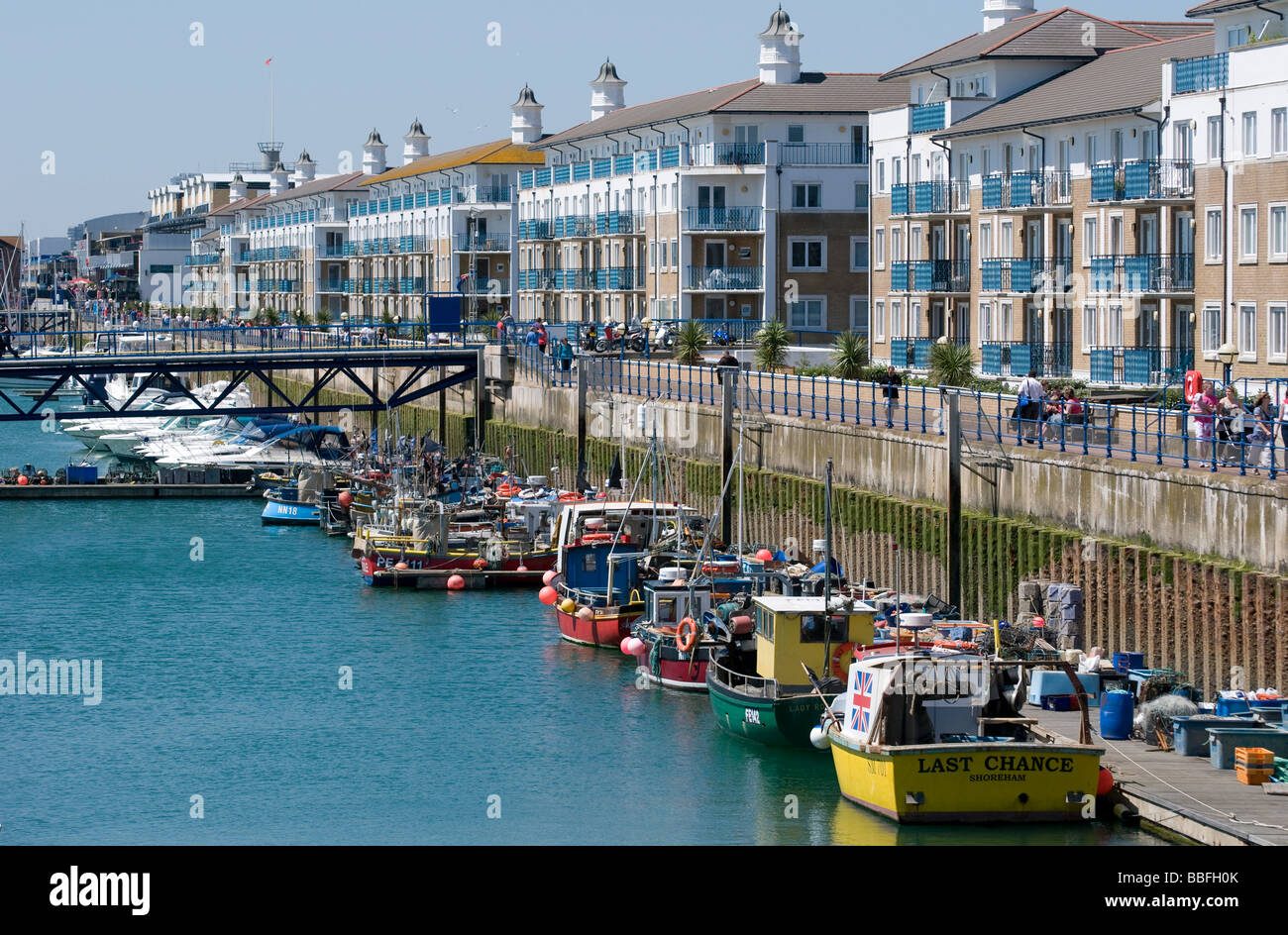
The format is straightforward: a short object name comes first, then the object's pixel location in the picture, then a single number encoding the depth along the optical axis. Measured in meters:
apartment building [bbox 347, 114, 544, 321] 130.25
